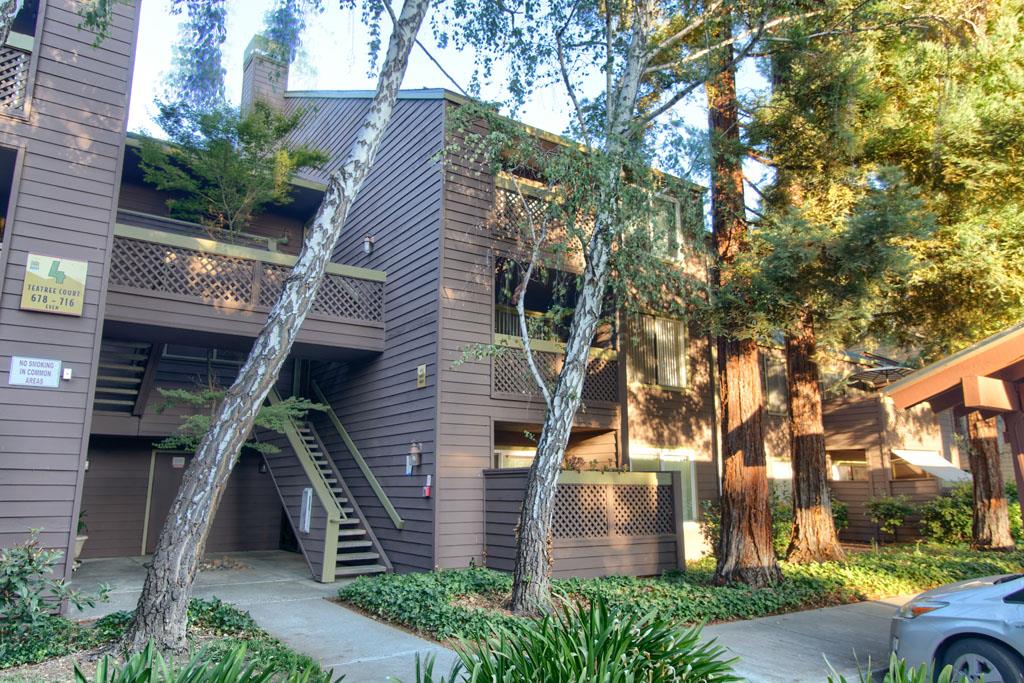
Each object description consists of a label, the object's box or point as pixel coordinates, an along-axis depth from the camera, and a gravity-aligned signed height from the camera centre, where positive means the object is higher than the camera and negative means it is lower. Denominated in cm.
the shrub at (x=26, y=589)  624 -101
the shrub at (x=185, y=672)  308 -83
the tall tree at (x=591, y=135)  828 +442
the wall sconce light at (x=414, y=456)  1138 +29
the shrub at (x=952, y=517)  1565 -79
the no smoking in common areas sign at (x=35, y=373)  809 +107
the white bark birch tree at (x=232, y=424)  566 +40
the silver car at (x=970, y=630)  554 -115
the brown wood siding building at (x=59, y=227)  795 +277
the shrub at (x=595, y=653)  364 -91
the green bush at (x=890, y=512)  1648 -72
